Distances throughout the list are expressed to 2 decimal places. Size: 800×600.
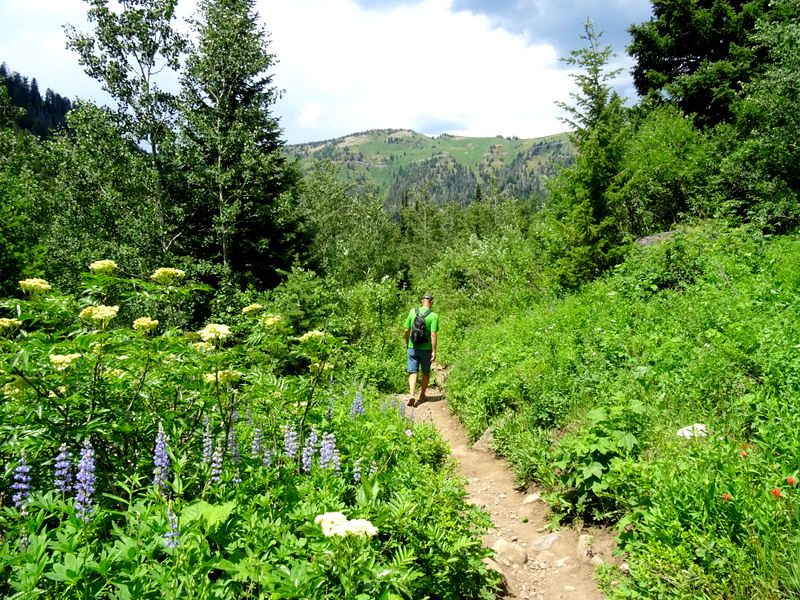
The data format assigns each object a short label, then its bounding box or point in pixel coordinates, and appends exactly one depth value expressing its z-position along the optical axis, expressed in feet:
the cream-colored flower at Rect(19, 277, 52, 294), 9.85
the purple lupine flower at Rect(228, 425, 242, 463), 10.49
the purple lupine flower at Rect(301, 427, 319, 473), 10.84
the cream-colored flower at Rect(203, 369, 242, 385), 10.29
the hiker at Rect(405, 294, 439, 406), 29.68
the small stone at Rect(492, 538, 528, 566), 13.51
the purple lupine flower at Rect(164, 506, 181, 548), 6.75
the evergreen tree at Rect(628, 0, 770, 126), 64.80
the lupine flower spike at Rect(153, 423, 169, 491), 8.26
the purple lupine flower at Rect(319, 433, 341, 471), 10.88
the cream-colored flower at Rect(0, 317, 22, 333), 8.66
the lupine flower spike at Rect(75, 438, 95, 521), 7.45
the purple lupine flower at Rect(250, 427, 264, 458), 11.39
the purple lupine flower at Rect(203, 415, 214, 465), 9.89
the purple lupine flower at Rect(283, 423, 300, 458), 10.80
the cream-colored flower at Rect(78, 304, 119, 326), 9.34
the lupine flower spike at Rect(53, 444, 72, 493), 7.65
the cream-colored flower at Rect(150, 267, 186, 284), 10.75
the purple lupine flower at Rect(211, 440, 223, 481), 9.47
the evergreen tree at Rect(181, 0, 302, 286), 57.00
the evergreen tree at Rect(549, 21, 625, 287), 39.81
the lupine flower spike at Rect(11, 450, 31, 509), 7.48
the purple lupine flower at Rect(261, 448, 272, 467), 11.32
